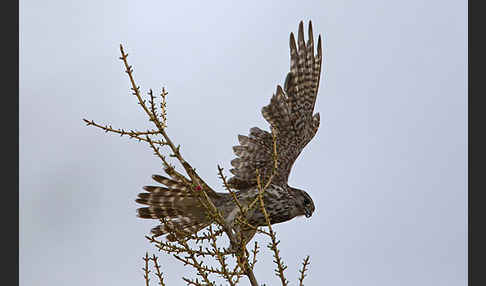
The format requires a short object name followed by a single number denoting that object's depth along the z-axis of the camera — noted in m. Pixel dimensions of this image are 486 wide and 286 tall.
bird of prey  14.27
